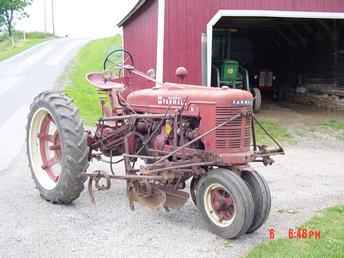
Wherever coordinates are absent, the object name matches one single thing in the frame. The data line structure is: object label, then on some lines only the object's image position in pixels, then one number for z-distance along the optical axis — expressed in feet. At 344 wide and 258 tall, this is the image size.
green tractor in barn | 45.21
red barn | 36.76
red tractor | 14.82
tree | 199.75
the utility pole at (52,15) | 232.73
